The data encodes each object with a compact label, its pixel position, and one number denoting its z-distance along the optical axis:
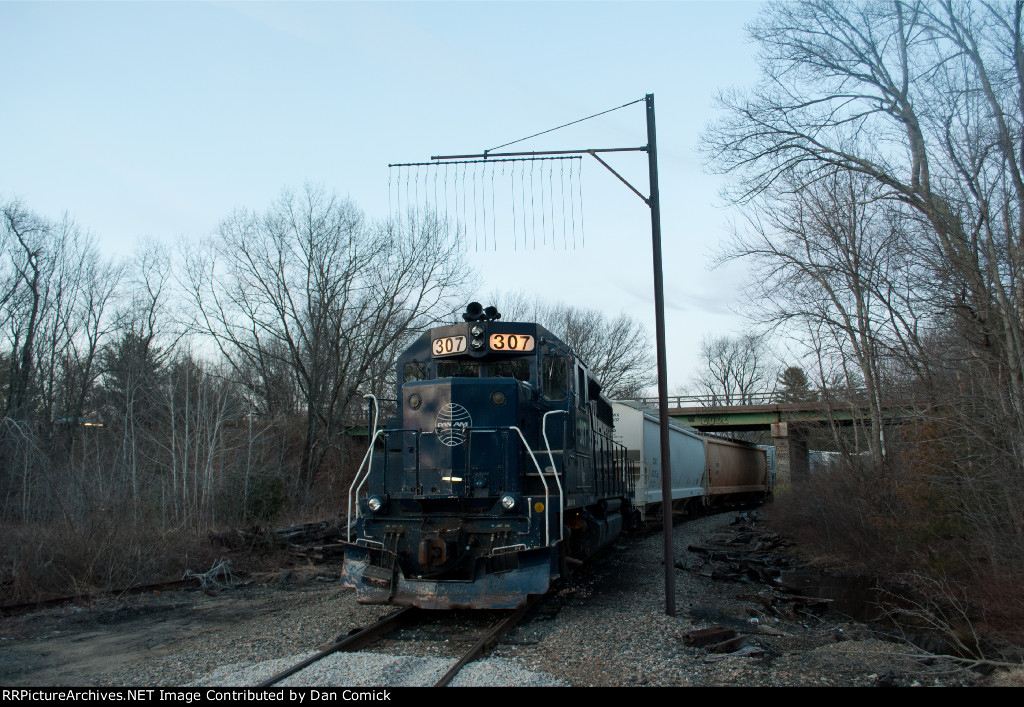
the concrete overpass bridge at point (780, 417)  18.98
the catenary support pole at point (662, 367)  8.48
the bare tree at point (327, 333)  28.45
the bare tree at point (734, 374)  65.00
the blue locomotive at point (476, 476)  7.72
